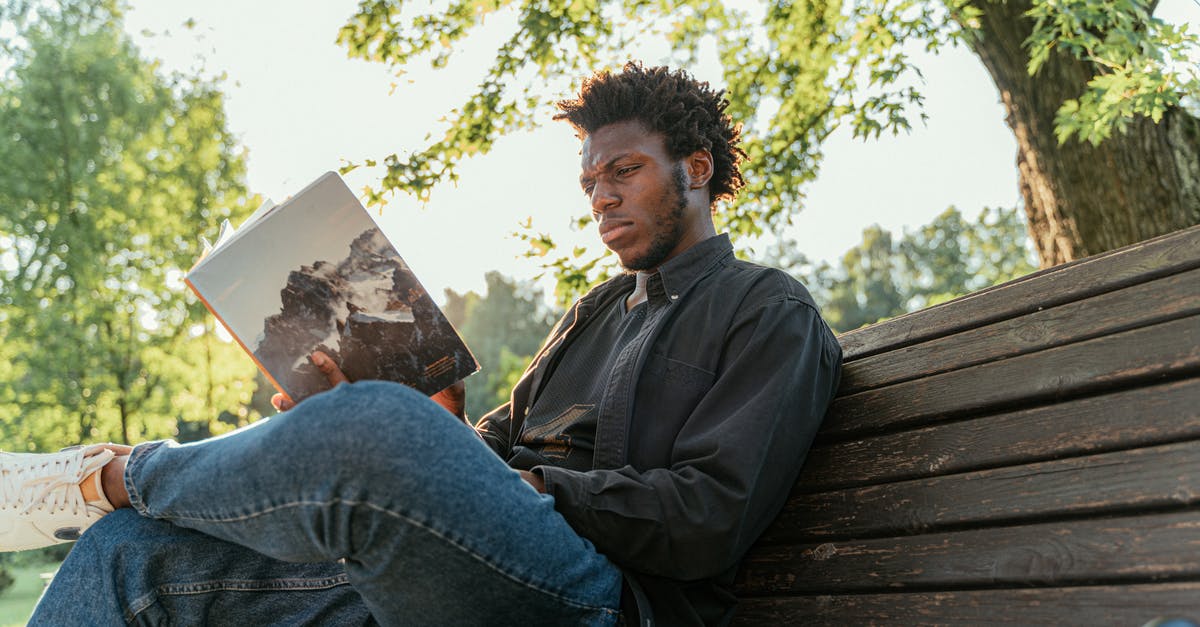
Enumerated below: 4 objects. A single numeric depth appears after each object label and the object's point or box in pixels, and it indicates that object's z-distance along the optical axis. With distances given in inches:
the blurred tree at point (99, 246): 530.3
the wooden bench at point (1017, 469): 57.2
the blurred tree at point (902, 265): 1743.4
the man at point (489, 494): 55.2
